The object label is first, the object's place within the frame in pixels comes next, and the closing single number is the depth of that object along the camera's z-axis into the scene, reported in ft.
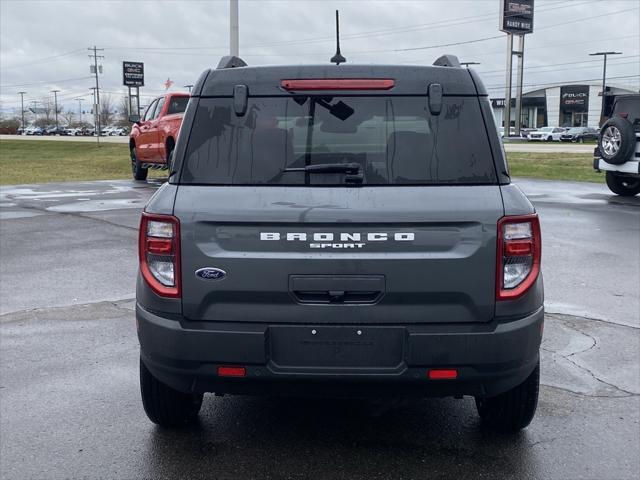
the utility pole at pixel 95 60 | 321.93
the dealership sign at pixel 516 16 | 275.59
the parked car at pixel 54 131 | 391.24
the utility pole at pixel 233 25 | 61.31
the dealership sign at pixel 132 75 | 202.99
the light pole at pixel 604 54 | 251.39
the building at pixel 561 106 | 313.73
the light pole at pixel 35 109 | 559.47
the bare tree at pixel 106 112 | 505.66
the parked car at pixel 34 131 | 384.23
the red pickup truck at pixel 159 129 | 61.00
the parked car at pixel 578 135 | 232.53
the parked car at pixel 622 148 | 50.39
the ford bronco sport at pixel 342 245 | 10.62
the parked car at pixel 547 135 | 233.35
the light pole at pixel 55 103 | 519.03
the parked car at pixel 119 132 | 374.51
